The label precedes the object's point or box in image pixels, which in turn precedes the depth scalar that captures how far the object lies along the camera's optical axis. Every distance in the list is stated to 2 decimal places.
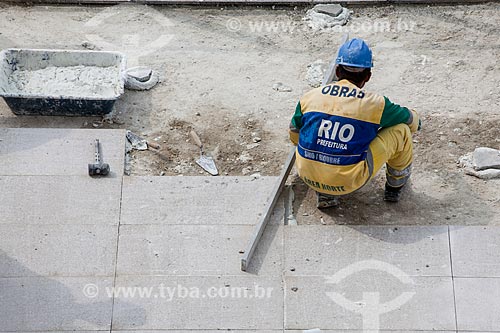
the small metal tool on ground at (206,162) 14.35
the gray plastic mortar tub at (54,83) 14.93
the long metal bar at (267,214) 12.49
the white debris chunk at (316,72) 16.28
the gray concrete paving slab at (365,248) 12.51
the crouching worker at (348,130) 12.43
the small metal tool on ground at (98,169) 13.75
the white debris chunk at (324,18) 17.80
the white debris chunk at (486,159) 14.16
